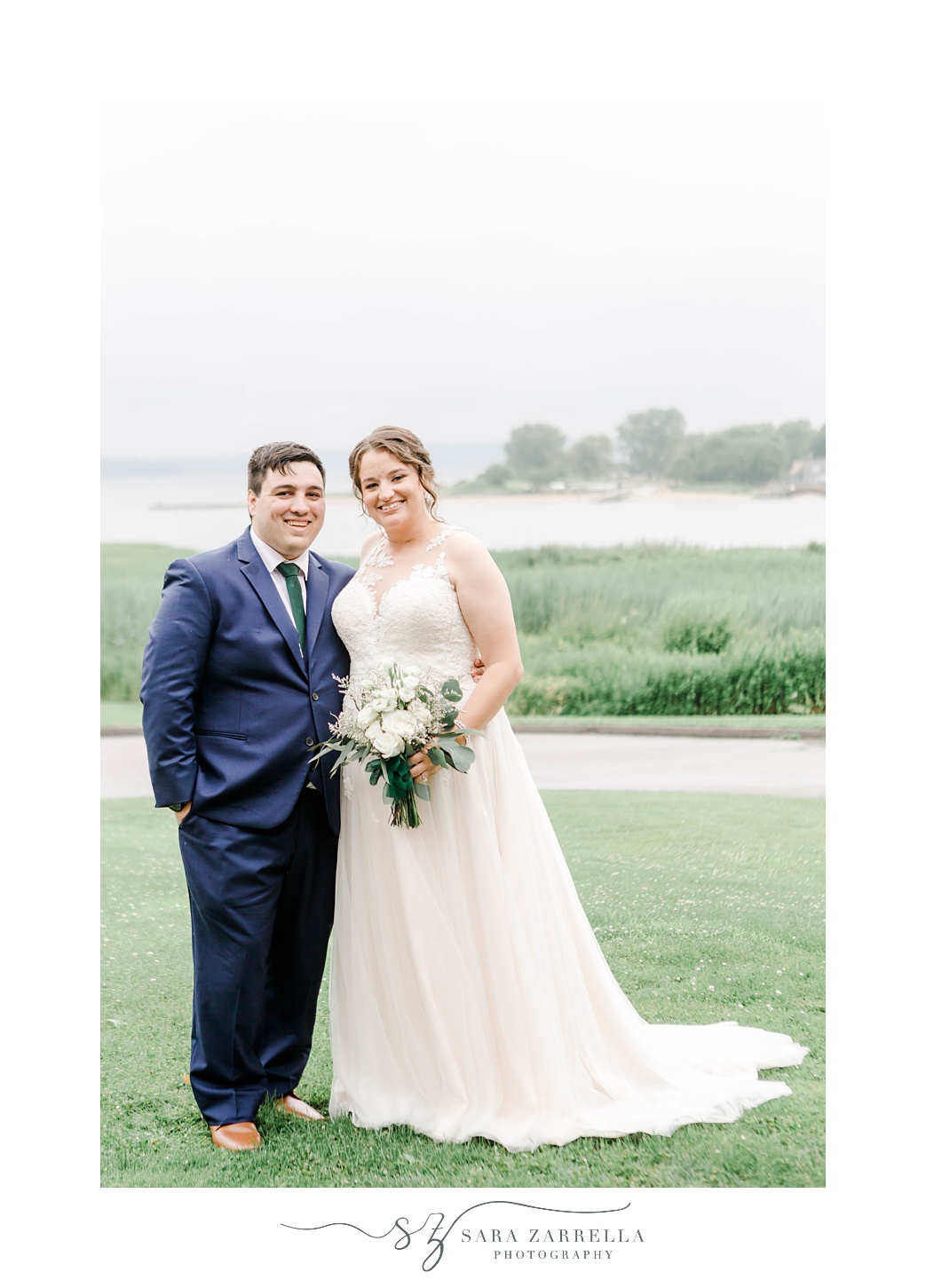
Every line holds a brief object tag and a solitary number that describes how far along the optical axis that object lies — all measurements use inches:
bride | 142.1
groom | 138.7
